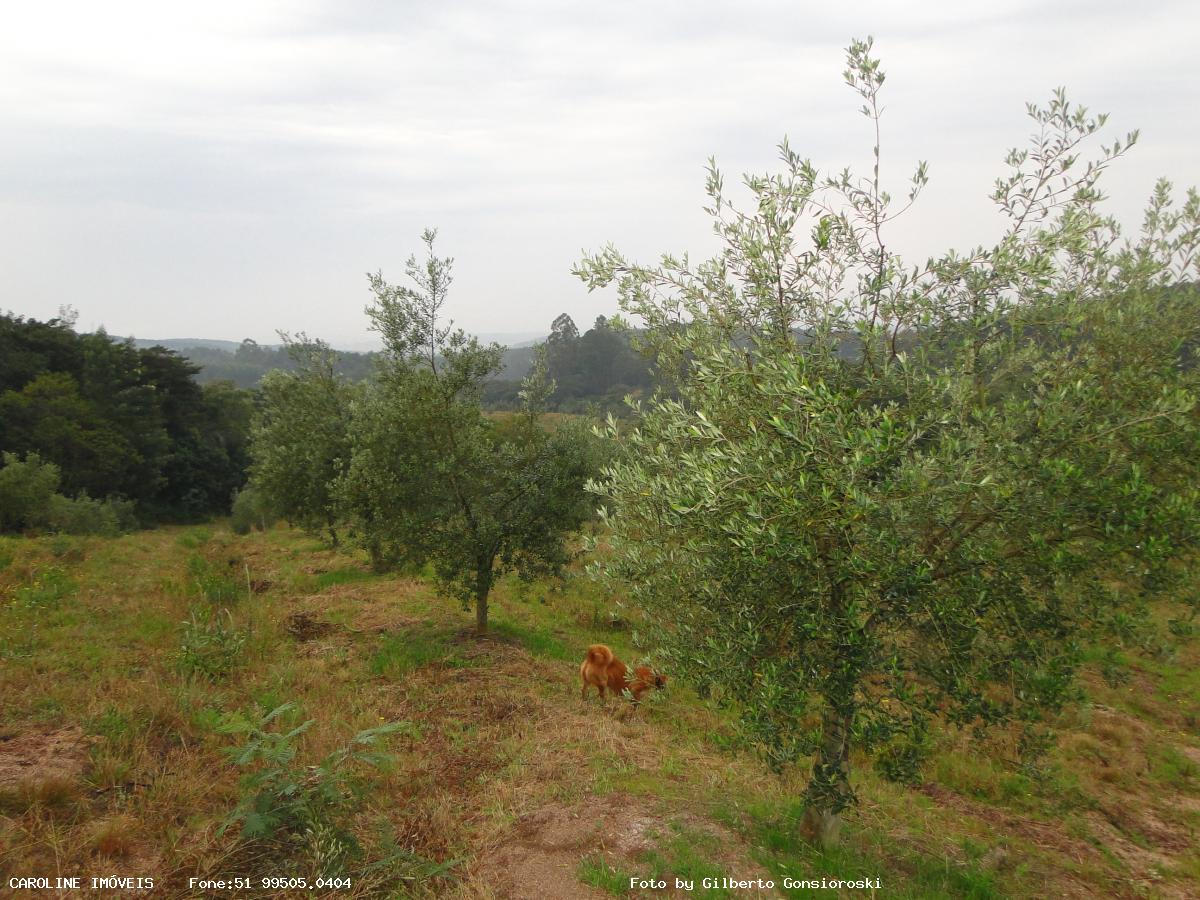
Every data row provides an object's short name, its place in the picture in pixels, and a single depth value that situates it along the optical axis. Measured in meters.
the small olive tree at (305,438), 25.06
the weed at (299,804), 7.45
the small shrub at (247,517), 47.97
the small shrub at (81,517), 31.77
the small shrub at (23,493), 29.75
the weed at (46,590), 15.80
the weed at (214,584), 19.39
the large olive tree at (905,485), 5.91
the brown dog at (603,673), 14.31
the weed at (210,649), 13.38
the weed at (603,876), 7.38
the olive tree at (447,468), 16.48
